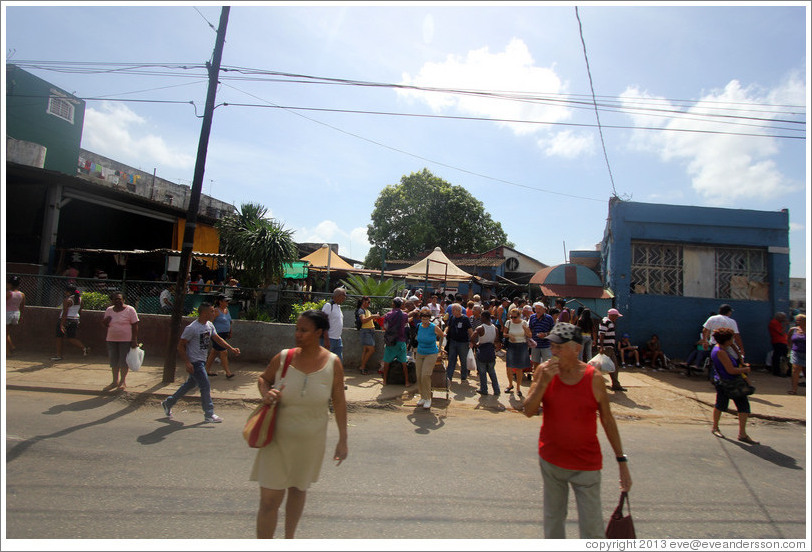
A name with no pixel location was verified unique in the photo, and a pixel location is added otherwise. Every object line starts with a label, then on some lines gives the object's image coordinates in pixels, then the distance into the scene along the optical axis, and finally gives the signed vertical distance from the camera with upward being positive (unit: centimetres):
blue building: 1261 +167
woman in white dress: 271 -82
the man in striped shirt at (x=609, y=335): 894 -32
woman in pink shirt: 754 -79
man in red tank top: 274 -73
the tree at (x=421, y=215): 3522 +744
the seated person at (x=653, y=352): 1188 -80
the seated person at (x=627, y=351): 1186 -81
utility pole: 828 +155
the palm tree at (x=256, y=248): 1227 +136
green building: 1945 +770
